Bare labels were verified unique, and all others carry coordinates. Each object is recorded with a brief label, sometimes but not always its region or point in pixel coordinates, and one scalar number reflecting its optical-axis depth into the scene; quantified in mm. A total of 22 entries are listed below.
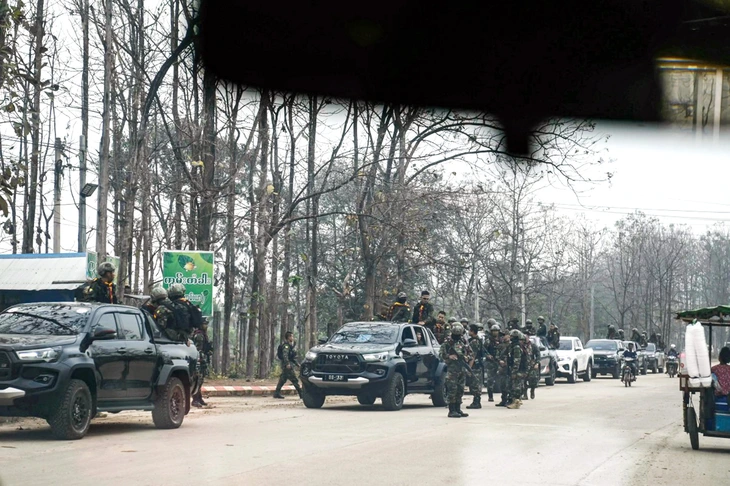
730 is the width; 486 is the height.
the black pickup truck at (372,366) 19562
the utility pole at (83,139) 28250
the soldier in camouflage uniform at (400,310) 23156
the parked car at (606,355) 44156
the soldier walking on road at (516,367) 21281
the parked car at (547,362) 34372
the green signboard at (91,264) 19891
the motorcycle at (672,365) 50791
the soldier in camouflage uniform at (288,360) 22891
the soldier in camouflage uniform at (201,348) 19891
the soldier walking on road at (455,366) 18500
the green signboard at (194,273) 22672
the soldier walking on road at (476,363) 21031
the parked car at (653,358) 55656
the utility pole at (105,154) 21109
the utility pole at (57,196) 34625
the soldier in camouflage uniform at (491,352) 24219
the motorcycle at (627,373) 35719
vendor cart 13508
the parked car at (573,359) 38969
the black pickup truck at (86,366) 12539
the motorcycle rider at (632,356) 36444
